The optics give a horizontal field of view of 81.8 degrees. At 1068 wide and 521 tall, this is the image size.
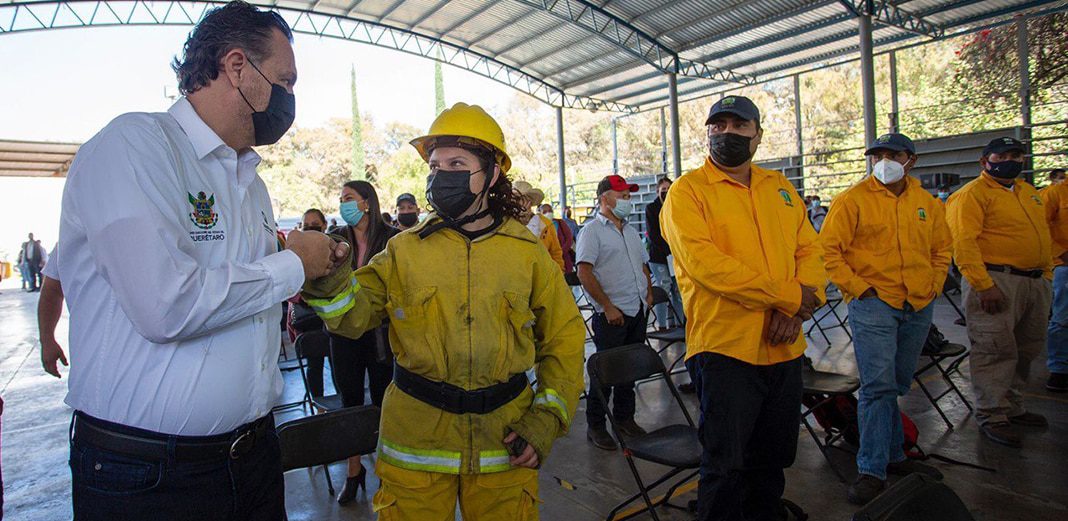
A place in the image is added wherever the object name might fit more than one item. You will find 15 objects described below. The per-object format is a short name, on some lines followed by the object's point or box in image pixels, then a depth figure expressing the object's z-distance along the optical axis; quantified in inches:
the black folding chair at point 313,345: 184.2
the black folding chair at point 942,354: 177.0
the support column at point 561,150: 802.8
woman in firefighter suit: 75.8
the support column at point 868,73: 481.4
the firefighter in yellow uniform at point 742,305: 105.0
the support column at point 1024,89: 479.8
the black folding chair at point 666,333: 212.7
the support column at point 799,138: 668.4
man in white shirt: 49.2
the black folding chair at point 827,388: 145.6
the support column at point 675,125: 642.2
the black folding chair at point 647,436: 115.9
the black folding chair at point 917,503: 50.5
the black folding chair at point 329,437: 97.6
